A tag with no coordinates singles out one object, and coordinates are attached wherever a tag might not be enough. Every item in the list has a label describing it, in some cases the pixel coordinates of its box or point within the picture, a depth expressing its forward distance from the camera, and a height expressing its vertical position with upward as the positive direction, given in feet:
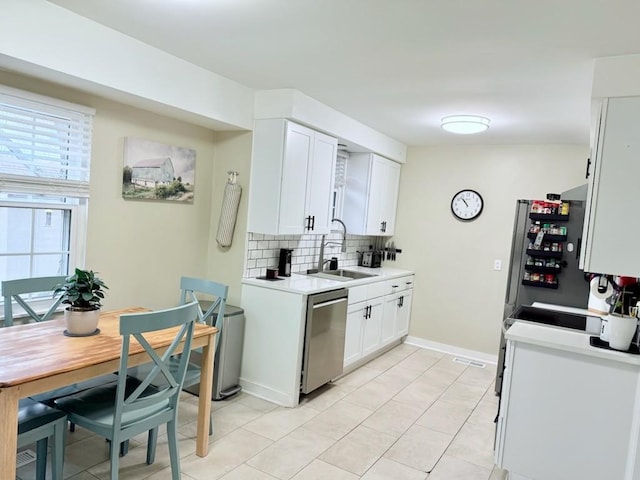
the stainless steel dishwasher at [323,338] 10.87 -3.09
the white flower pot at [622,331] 7.36 -1.47
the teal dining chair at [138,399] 6.22 -3.15
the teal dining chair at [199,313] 8.64 -2.24
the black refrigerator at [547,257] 11.91 -0.50
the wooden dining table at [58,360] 5.37 -2.28
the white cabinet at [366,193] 15.46 +1.18
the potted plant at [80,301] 7.13 -1.67
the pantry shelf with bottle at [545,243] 12.00 -0.10
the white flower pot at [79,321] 7.14 -1.99
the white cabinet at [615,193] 7.31 +0.89
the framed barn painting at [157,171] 9.88 +0.89
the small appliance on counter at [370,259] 16.87 -1.34
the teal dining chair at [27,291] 7.75 -1.73
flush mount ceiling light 11.76 +3.02
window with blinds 7.89 +0.30
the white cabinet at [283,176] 11.17 +1.12
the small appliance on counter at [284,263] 12.53 -1.31
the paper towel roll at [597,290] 10.80 -1.19
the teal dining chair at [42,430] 6.03 -3.29
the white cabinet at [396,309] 15.07 -2.99
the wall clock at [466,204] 15.76 +1.06
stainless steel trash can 10.71 -3.61
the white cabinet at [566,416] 7.34 -3.12
